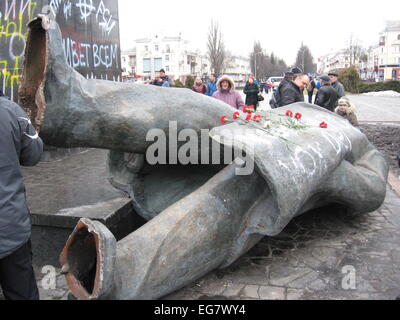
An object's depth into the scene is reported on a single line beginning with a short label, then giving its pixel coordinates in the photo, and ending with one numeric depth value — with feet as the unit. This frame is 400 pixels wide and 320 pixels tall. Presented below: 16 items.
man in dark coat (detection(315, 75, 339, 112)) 26.91
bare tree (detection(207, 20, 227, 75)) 143.84
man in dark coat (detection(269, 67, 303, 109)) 22.20
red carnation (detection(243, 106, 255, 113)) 13.68
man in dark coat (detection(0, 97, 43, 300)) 8.33
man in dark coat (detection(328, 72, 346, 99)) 29.89
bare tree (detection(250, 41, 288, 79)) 252.42
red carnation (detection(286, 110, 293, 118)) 14.56
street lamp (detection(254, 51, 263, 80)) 238.68
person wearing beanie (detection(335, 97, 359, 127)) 24.76
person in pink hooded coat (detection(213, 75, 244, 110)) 24.50
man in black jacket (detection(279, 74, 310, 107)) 21.63
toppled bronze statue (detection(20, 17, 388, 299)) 9.07
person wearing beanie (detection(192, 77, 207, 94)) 33.41
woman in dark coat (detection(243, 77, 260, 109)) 36.22
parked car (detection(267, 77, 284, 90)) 155.02
